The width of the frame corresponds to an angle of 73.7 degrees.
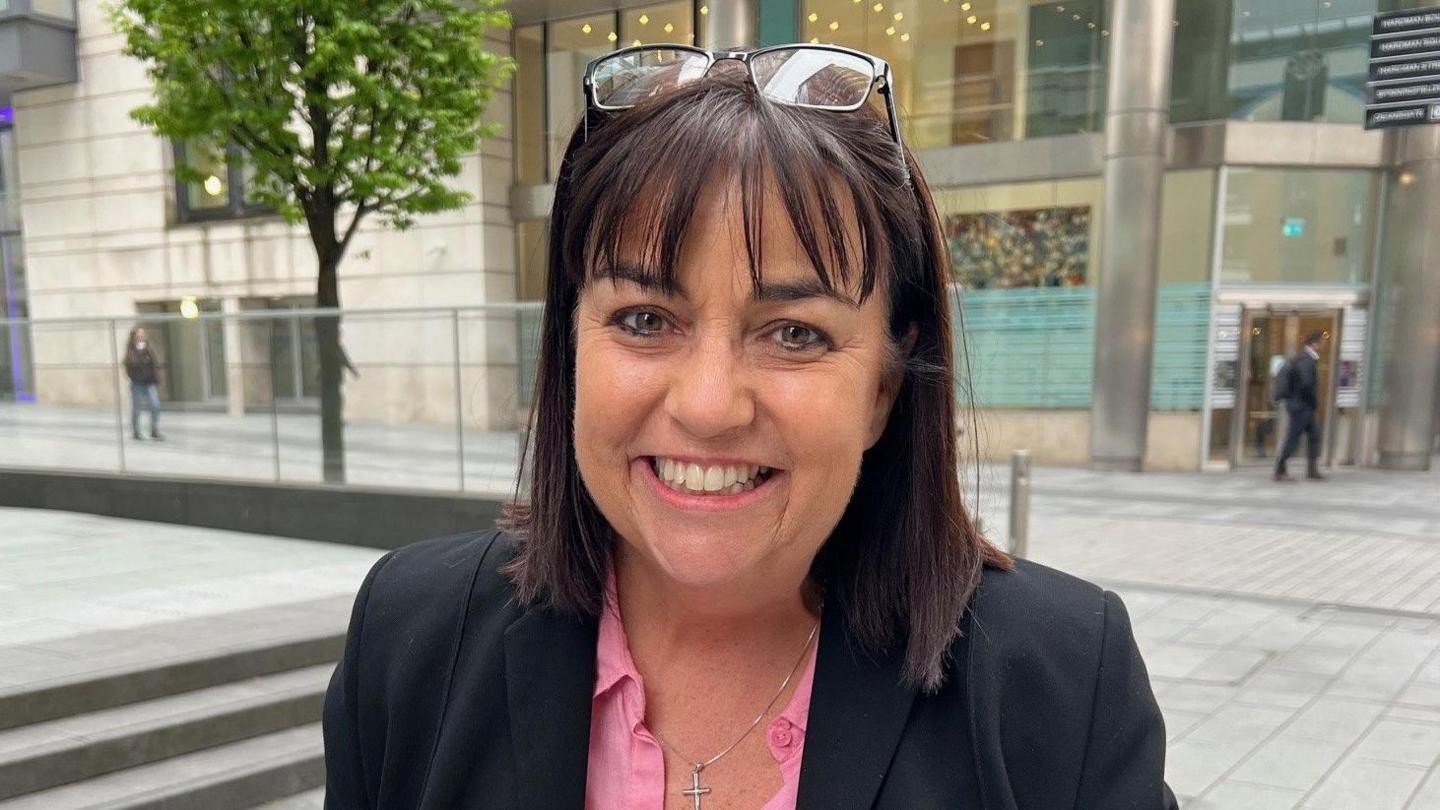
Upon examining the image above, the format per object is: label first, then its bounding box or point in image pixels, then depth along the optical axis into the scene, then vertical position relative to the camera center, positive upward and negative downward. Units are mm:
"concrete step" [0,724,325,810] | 3648 -1989
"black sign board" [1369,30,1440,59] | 8102 +2140
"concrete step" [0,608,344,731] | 3916 -1720
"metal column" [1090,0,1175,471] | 12625 +900
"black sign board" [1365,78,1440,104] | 8156 +1746
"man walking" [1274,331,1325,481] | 12508 -1389
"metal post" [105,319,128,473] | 8945 -822
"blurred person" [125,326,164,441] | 8742 -822
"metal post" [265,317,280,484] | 8281 -1158
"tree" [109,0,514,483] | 7793 +1641
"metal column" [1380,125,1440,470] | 12883 -152
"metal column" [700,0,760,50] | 12562 +3565
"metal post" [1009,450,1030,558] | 6766 -1466
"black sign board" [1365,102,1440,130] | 8227 +1545
